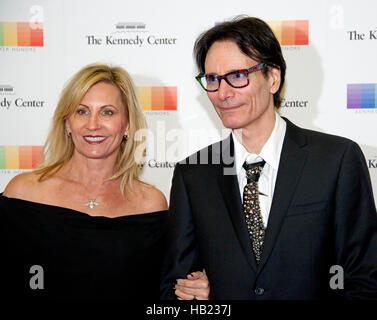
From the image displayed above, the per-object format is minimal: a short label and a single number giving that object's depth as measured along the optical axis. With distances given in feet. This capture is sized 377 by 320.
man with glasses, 5.52
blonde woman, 6.98
